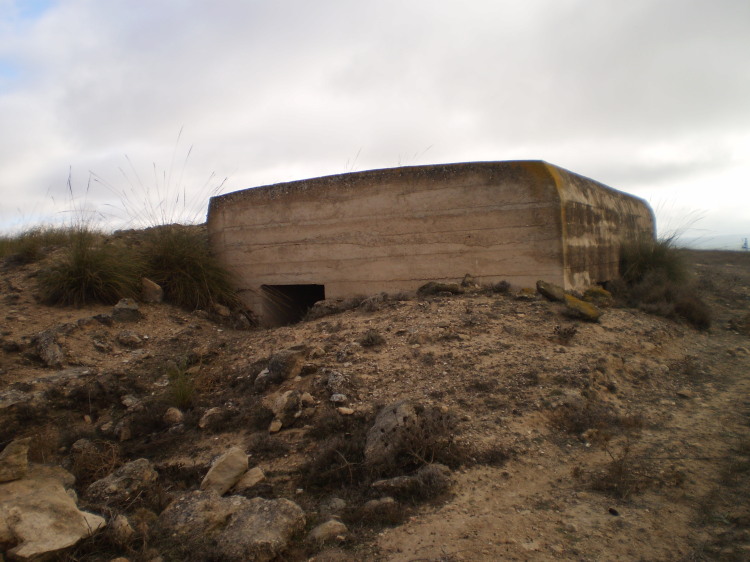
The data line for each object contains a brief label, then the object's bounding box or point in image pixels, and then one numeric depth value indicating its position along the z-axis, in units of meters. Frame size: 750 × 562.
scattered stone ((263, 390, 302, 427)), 4.01
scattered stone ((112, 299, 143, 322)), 6.11
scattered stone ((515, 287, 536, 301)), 6.04
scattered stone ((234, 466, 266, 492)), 3.22
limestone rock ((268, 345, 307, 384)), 4.61
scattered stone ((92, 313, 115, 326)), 5.91
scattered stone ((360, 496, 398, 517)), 2.75
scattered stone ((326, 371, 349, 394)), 4.23
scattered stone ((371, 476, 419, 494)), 2.93
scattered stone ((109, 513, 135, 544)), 2.55
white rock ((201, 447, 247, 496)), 3.16
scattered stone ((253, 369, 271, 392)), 4.61
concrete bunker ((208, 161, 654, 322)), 6.33
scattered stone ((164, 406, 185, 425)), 4.30
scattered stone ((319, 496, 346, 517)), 2.83
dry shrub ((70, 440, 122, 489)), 3.49
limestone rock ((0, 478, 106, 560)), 2.29
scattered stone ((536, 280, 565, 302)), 5.95
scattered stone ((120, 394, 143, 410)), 4.64
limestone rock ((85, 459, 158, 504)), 3.07
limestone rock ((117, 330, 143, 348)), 5.74
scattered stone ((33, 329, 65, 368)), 5.08
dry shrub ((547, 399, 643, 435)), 3.73
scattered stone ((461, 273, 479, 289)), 6.43
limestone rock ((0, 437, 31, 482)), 2.86
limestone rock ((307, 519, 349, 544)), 2.57
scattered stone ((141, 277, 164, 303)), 6.75
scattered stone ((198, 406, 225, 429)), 4.18
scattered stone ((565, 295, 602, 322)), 5.62
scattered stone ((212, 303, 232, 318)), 7.16
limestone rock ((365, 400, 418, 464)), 3.23
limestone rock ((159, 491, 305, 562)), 2.47
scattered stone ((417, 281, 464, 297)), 6.36
